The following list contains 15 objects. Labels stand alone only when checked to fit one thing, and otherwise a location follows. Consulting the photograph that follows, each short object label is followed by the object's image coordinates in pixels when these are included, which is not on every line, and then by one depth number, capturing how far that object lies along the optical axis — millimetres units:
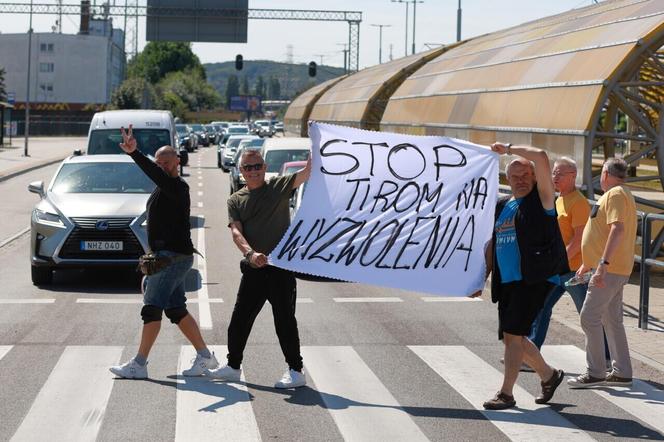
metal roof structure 18453
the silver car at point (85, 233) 14734
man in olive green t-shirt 8914
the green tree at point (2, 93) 78312
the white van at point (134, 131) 25859
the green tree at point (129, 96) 108500
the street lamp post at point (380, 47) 121994
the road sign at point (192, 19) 62719
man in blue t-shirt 8297
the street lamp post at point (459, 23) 66062
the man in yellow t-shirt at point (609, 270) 9117
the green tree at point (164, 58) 192875
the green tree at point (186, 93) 137250
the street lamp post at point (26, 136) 58438
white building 129875
